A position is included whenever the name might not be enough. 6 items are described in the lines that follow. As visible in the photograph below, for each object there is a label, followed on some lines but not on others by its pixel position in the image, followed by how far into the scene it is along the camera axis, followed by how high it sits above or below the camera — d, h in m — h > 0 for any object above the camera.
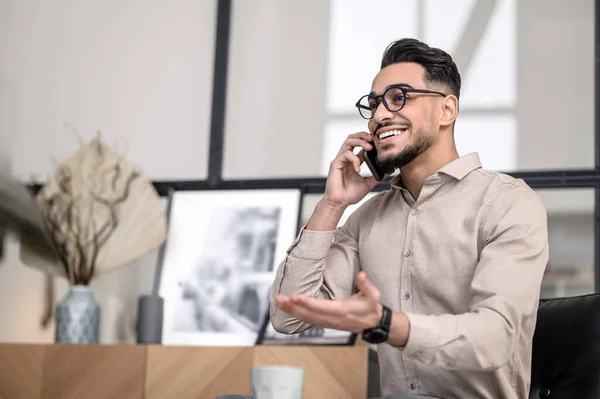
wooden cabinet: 2.97 -0.47
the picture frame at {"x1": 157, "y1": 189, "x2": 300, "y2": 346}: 3.47 -0.08
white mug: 1.36 -0.22
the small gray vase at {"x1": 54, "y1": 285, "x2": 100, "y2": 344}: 3.42 -0.33
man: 1.75 +0.01
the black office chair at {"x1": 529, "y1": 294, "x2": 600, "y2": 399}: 1.99 -0.22
